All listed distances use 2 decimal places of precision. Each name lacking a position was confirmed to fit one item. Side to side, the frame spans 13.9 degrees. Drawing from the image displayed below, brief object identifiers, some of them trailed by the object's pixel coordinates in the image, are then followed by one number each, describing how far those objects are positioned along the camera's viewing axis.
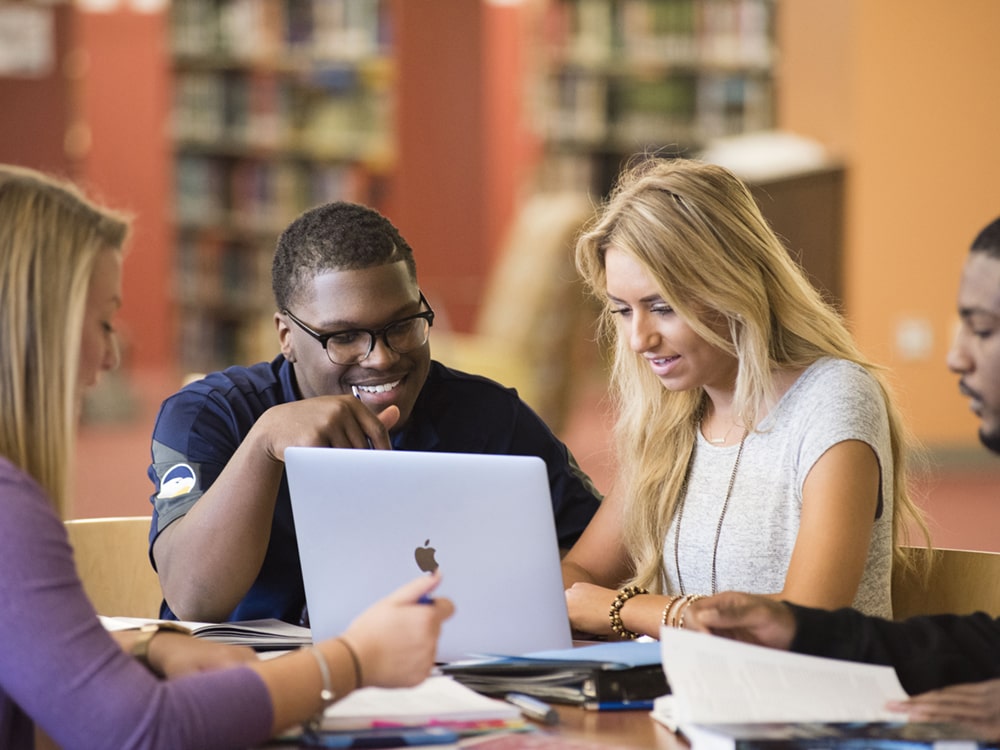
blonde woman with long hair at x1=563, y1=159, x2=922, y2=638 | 4.46
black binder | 4.06
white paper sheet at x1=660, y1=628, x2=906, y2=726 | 3.92
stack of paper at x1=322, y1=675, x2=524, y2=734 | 3.97
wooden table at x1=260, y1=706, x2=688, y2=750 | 3.95
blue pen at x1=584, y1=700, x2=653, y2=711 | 4.06
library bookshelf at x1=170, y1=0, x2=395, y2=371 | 14.15
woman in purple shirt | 3.88
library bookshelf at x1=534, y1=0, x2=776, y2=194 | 14.04
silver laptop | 4.15
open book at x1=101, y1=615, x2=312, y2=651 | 4.25
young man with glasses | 4.39
